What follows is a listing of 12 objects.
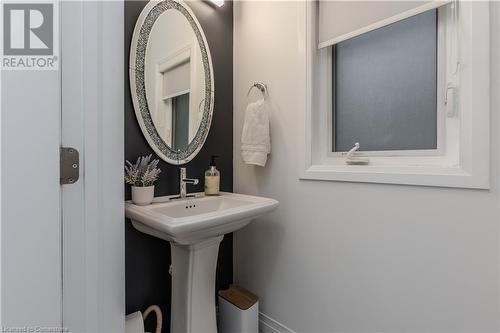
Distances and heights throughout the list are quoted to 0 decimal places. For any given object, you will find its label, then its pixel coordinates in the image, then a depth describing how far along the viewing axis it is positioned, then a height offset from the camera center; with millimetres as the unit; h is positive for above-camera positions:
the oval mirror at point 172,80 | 1315 +470
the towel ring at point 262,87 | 1525 +460
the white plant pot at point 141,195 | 1189 -135
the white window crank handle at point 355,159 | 1234 +30
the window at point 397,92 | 884 +320
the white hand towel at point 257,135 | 1446 +170
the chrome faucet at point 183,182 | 1404 -89
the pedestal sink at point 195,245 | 1028 -374
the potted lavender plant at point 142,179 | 1193 -63
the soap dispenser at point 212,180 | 1502 -85
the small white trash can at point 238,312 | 1379 -803
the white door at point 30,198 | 574 -74
